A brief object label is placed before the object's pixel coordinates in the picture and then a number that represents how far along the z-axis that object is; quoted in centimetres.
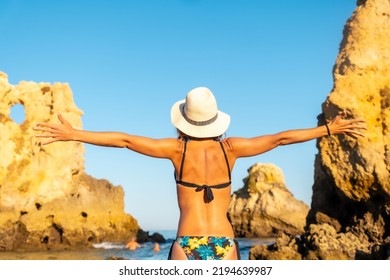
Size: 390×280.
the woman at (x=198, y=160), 382
